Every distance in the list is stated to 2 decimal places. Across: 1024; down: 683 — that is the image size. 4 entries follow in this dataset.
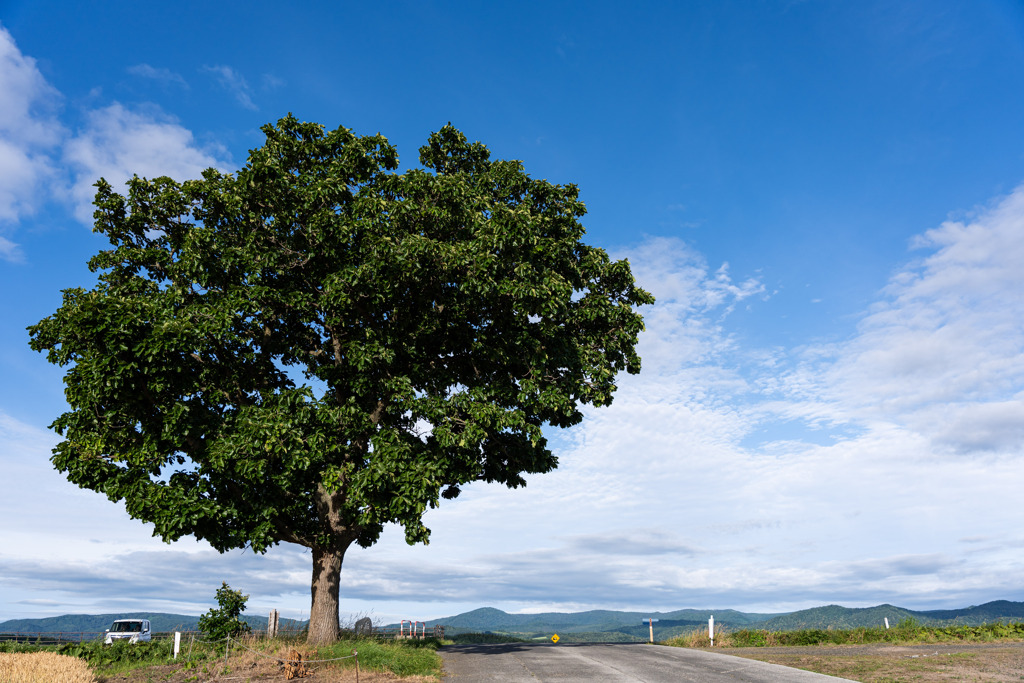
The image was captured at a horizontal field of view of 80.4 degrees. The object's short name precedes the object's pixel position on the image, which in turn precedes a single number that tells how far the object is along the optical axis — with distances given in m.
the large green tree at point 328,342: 17.19
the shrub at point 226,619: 25.05
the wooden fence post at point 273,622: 25.09
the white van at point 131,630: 34.53
